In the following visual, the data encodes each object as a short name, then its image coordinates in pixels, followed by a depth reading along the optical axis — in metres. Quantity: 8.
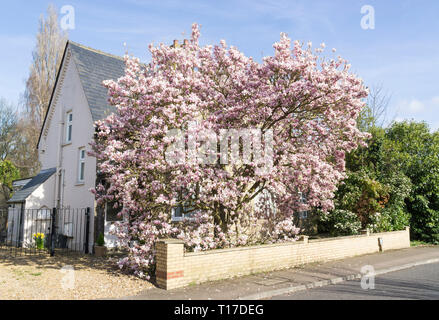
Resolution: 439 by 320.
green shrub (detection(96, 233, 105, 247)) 13.71
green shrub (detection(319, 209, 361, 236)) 16.09
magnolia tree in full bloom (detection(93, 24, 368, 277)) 9.70
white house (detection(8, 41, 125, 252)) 15.06
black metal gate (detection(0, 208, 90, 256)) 14.75
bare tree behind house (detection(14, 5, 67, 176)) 33.31
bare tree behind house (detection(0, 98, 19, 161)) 32.81
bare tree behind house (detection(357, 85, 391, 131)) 21.50
